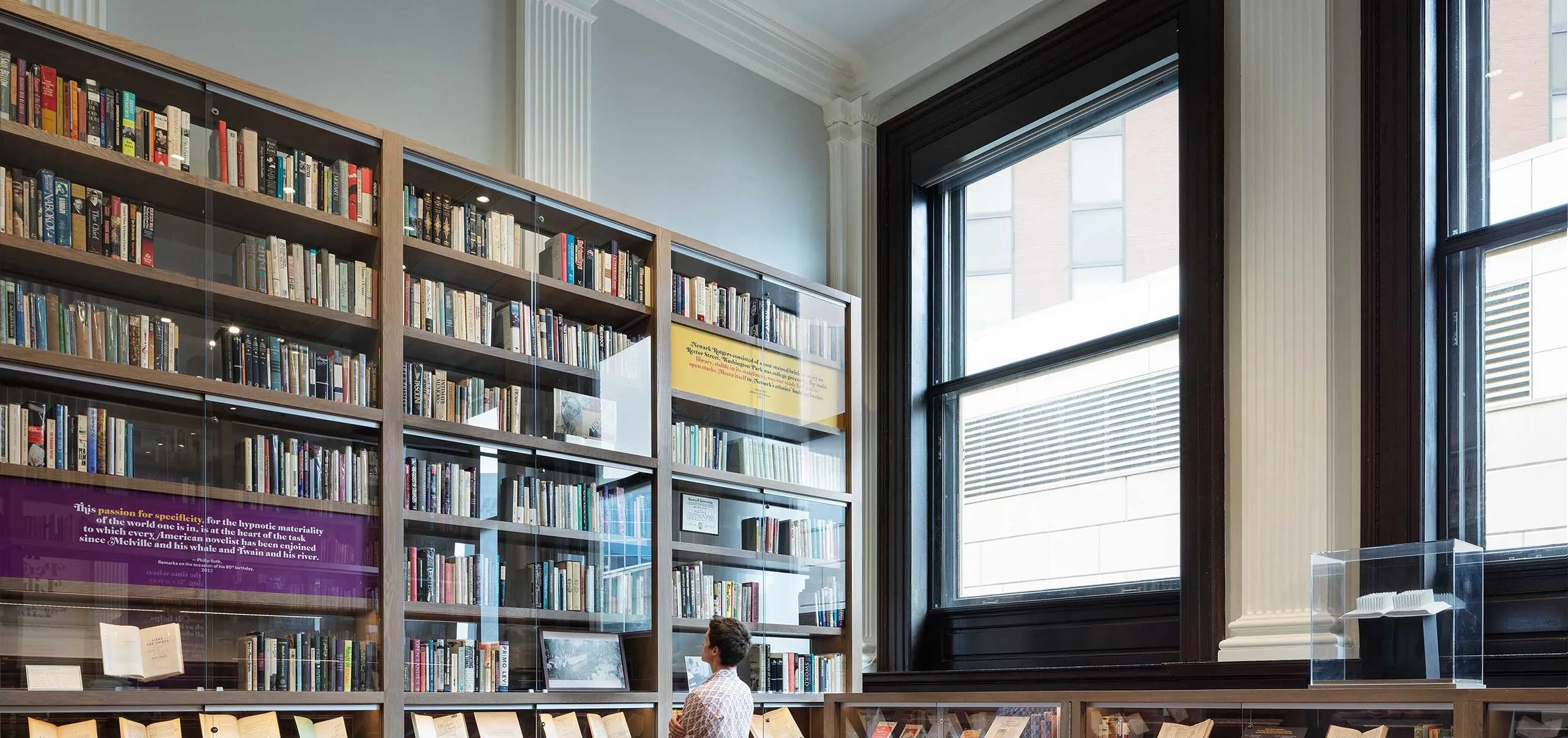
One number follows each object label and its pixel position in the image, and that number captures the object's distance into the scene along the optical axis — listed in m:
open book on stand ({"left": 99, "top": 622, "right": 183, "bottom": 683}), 3.65
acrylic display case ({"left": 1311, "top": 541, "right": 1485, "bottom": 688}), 3.58
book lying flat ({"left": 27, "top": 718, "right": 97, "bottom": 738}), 3.49
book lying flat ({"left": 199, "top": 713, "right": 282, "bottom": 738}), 3.82
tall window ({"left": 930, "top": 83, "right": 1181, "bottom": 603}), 5.50
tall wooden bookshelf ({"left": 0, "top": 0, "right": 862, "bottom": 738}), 3.69
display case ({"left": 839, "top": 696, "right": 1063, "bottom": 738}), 4.38
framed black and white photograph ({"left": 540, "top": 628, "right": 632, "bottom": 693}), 4.71
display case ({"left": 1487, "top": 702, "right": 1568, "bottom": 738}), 3.14
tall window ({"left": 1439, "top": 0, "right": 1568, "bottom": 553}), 4.24
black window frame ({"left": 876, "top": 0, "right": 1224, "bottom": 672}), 5.09
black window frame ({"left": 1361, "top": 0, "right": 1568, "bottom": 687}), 4.37
